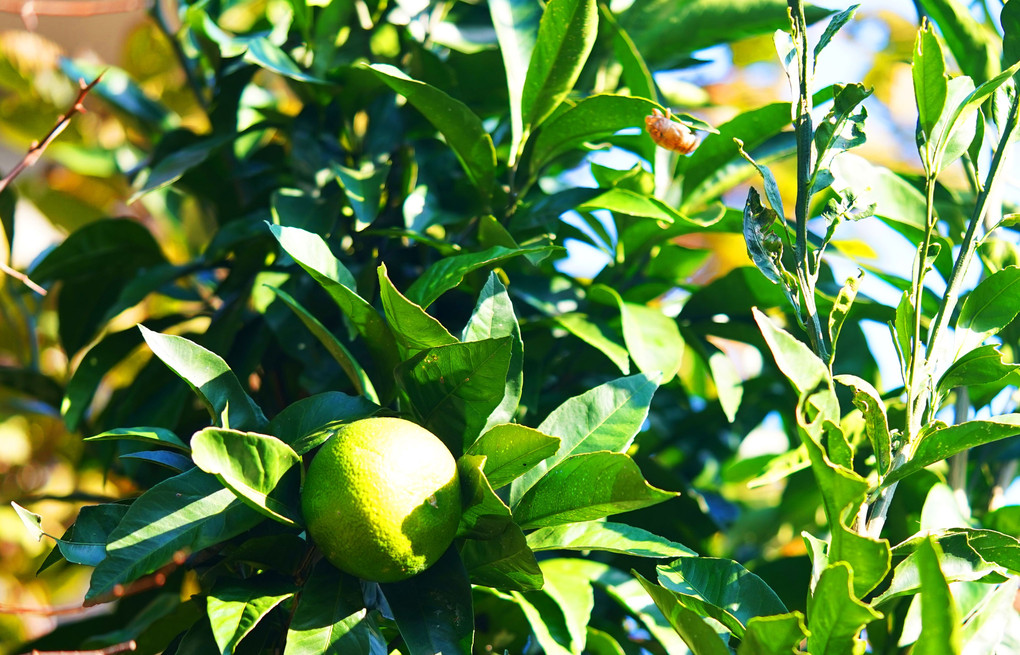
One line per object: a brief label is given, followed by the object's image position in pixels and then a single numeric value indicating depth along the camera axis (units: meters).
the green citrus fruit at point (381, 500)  1.24
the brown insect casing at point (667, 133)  1.36
